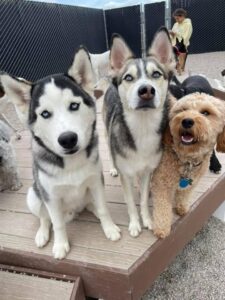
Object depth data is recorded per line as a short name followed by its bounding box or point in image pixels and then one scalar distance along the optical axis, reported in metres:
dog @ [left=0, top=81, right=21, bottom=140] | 3.51
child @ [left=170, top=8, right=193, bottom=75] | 6.60
